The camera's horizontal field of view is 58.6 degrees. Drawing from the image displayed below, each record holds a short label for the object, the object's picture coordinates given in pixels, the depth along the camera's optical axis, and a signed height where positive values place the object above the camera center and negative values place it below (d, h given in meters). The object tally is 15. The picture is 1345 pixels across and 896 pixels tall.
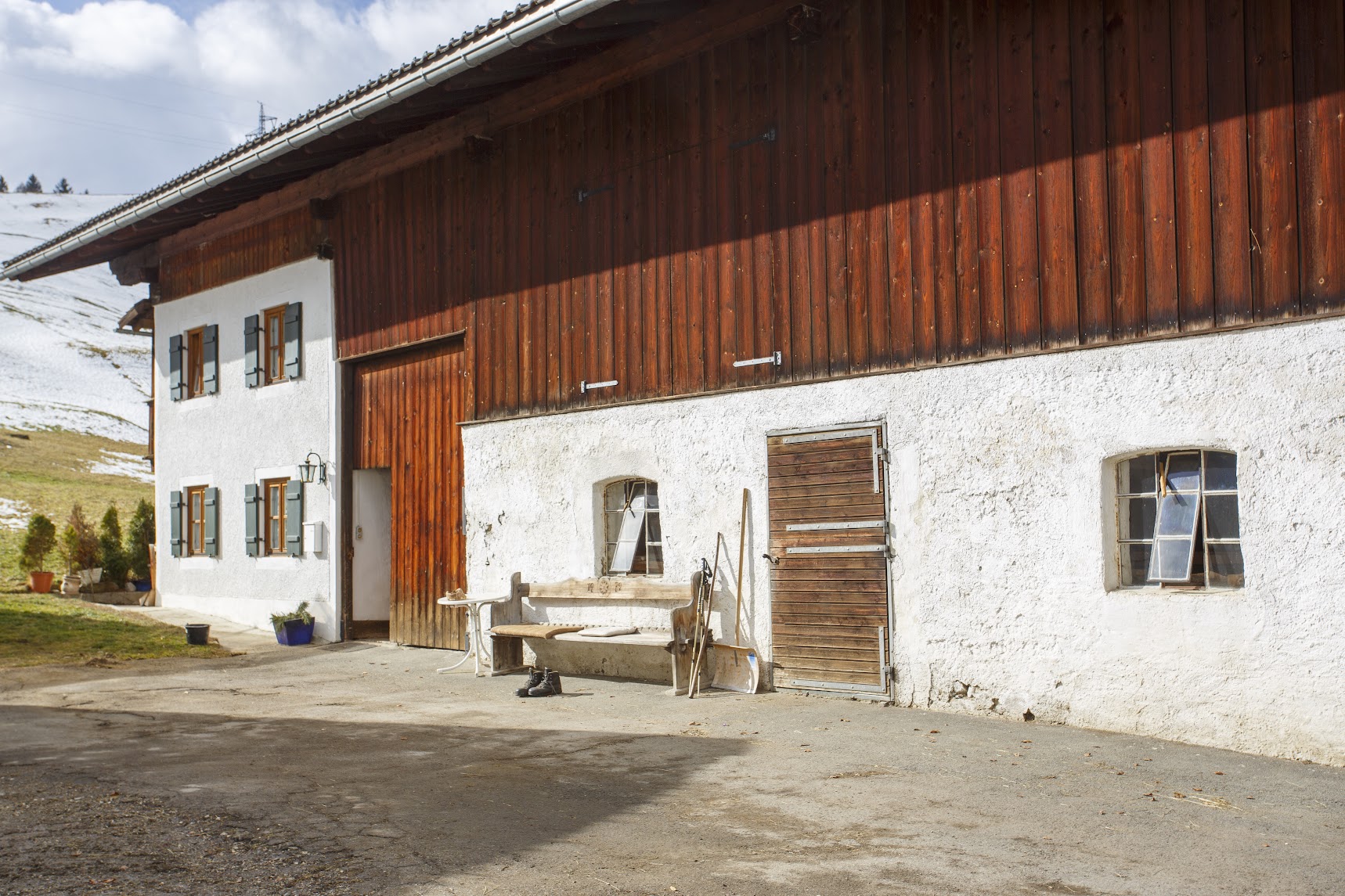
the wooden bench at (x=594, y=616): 9.44 -0.94
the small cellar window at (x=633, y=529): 10.52 -0.19
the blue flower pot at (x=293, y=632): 13.90 -1.38
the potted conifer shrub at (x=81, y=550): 19.31 -0.53
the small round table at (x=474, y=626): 10.96 -1.11
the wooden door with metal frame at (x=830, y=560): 8.73 -0.41
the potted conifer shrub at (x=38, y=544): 19.67 -0.43
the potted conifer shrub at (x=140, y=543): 19.81 -0.46
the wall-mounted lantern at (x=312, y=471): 14.31 +0.50
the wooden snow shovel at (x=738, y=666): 9.35 -1.27
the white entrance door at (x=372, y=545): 14.12 -0.39
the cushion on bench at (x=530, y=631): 10.23 -1.05
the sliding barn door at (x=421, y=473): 12.73 +0.42
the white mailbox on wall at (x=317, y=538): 14.18 -0.30
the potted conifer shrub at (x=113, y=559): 19.48 -0.68
